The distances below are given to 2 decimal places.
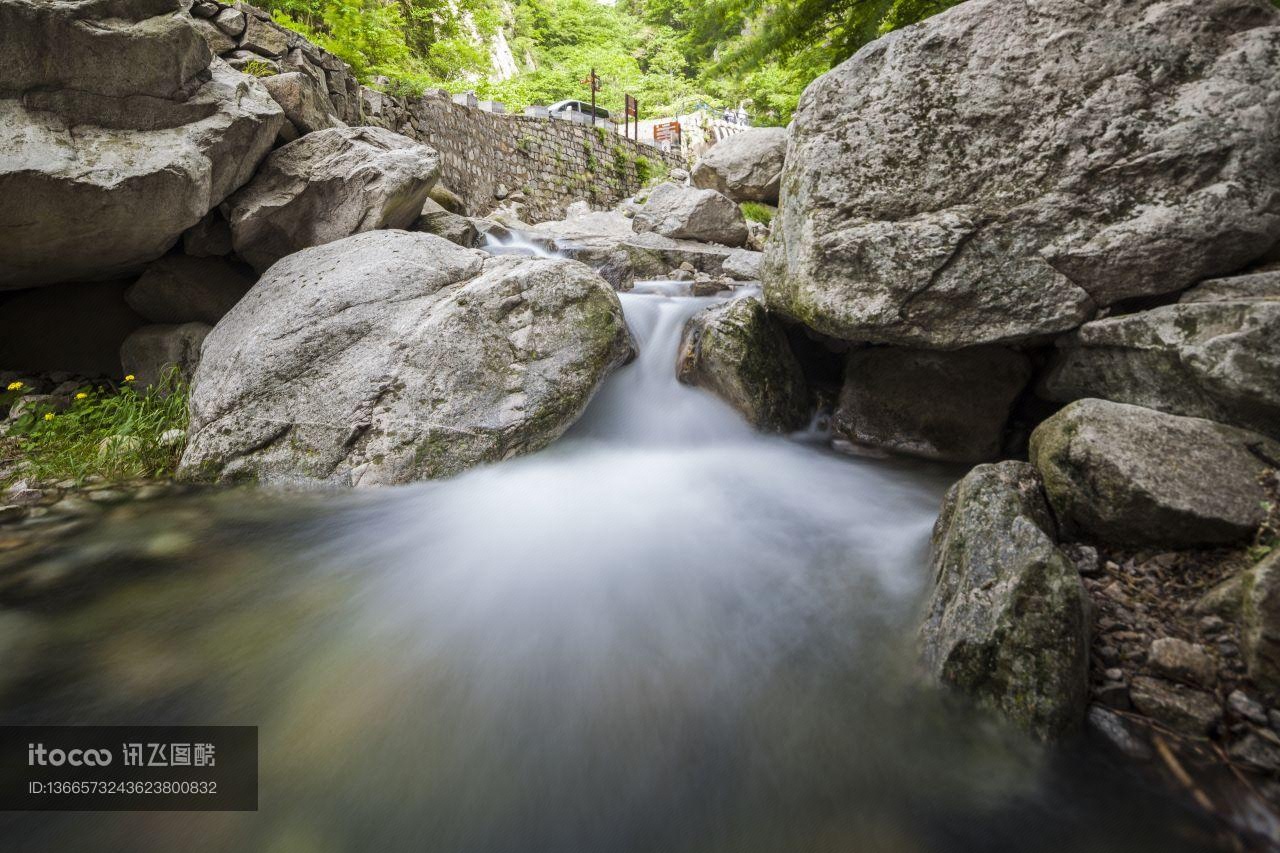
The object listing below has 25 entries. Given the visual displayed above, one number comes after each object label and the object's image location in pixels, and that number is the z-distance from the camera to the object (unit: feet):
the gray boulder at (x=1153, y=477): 6.85
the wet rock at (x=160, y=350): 17.22
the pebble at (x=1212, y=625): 5.90
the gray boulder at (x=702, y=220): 34.30
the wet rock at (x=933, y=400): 13.85
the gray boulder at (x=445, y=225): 22.17
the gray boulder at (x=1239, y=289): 8.45
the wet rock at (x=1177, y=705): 5.40
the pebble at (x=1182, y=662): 5.67
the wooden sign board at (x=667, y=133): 74.18
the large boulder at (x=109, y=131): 11.62
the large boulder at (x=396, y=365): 12.50
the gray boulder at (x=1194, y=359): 7.48
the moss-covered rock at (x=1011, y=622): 5.69
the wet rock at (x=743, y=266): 27.09
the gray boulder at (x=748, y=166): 38.68
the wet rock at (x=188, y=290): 17.24
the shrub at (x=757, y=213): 38.32
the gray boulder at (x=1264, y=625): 5.18
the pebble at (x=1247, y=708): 5.21
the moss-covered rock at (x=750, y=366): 15.79
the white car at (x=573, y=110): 62.39
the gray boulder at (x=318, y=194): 16.58
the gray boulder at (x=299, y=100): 17.07
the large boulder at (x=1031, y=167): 8.99
